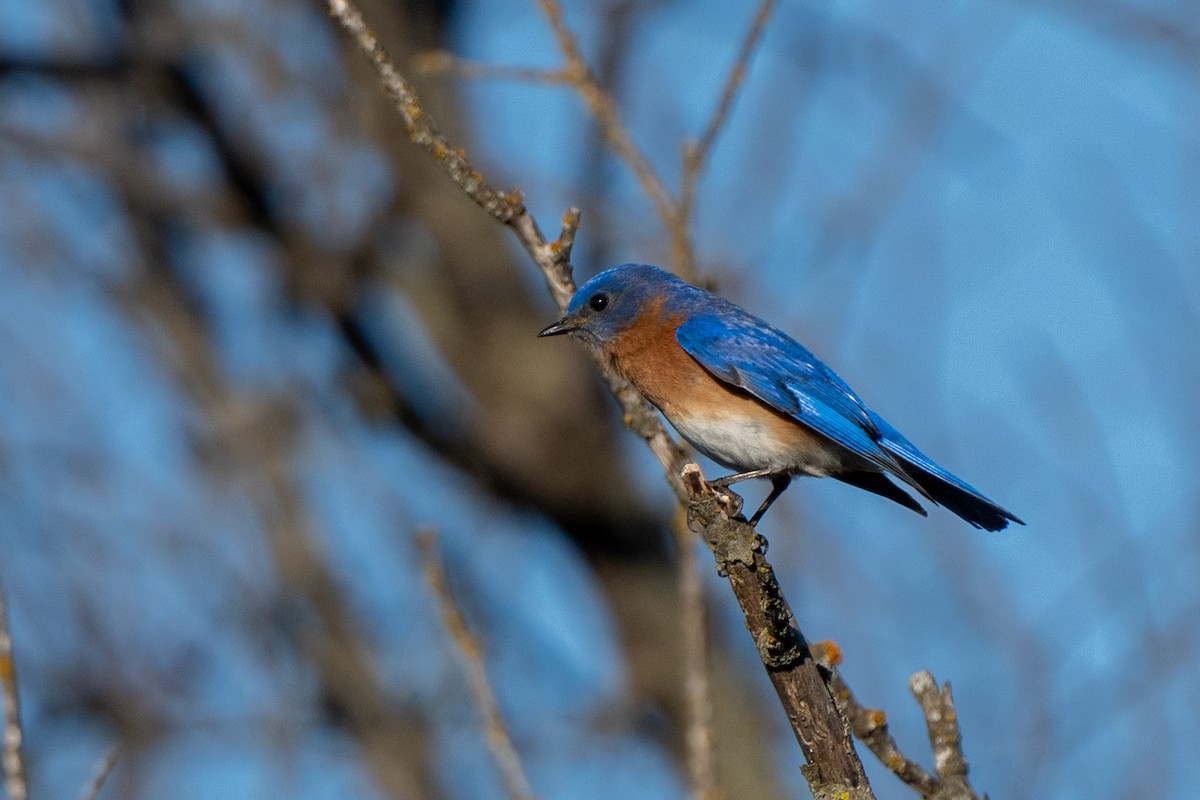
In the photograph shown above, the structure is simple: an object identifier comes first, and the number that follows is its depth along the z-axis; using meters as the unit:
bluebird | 9.96
